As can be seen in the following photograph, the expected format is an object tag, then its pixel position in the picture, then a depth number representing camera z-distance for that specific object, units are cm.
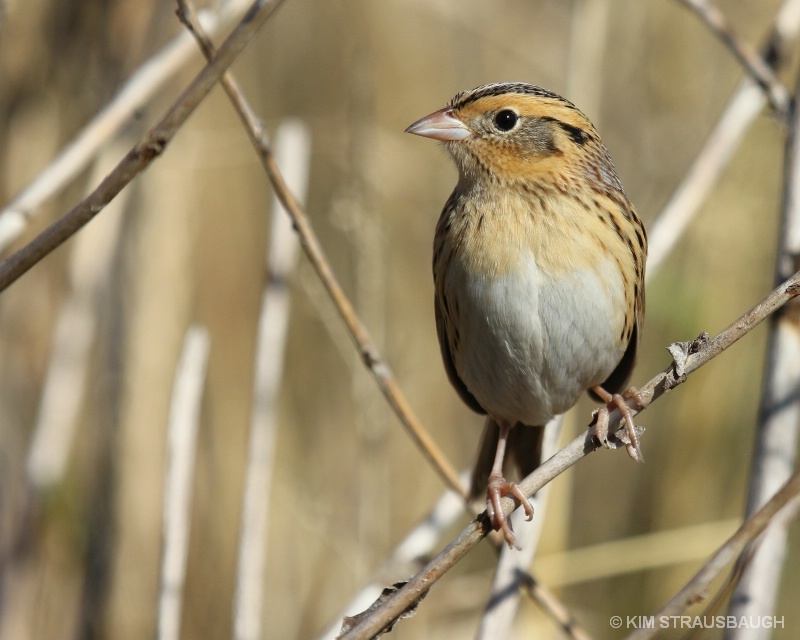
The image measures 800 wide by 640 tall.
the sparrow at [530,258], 523
